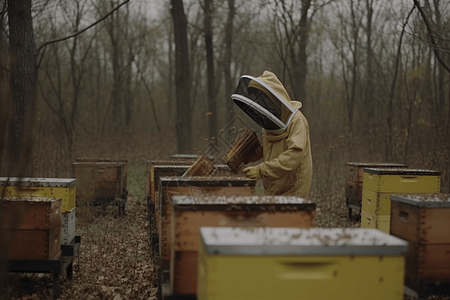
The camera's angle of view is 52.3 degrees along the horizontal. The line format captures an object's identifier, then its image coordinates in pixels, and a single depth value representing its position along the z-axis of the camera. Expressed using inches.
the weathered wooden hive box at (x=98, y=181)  285.7
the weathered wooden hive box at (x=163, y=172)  190.4
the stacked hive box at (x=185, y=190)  134.6
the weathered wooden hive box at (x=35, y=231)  145.9
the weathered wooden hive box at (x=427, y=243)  121.1
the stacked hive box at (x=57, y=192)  171.3
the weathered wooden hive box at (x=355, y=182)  287.9
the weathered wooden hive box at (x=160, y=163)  253.3
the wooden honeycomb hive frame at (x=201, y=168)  168.2
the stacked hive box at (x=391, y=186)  213.9
